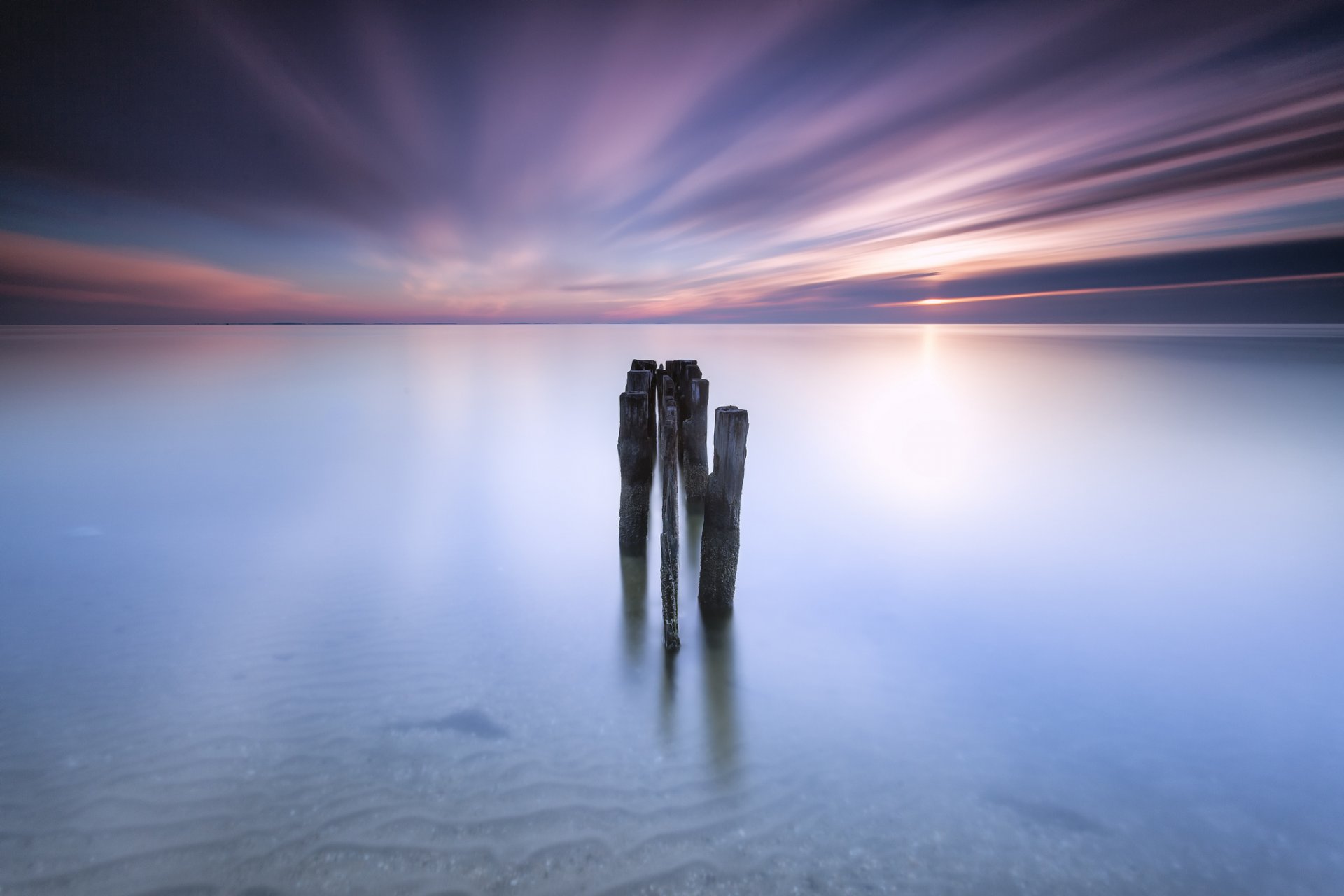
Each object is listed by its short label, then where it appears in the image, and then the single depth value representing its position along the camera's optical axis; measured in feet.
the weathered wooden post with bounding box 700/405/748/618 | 14.38
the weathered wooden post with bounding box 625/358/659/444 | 20.71
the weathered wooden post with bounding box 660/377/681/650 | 13.56
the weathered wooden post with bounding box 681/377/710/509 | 22.75
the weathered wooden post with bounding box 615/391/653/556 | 17.03
